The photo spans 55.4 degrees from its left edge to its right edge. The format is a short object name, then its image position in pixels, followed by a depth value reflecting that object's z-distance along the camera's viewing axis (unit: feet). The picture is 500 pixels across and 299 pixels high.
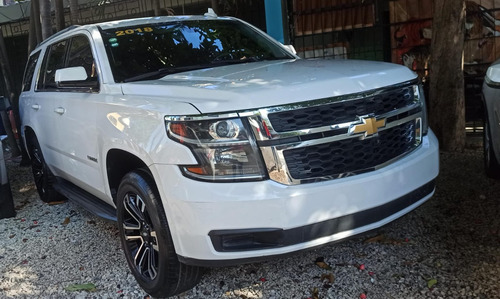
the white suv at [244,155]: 8.62
